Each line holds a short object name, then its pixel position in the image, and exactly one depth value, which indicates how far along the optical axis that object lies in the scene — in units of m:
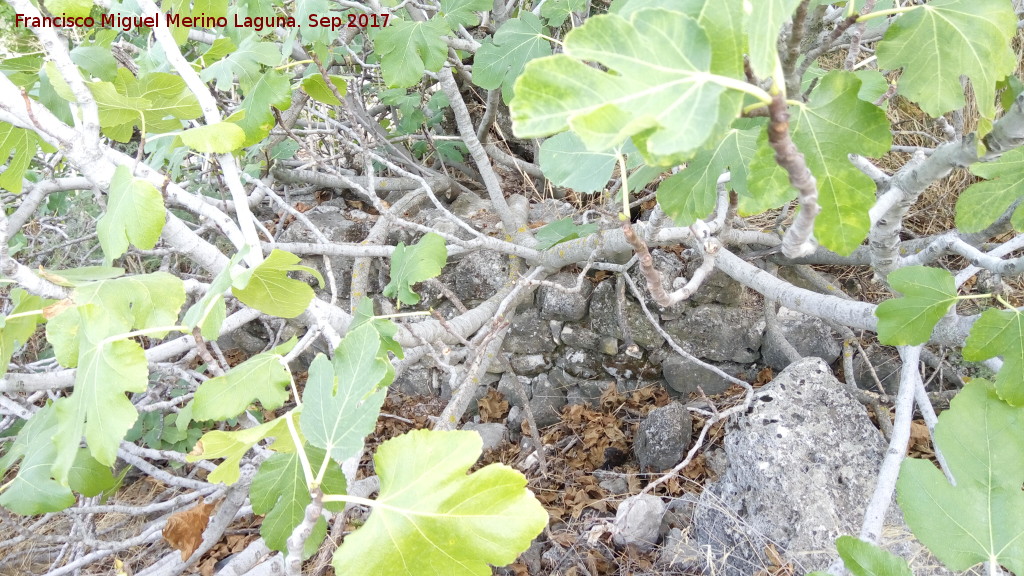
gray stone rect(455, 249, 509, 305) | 3.20
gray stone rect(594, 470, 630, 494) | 2.59
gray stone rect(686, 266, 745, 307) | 2.85
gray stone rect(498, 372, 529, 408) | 3.24
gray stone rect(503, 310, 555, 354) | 3.16
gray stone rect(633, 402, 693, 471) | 2.54
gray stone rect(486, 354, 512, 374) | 2.80
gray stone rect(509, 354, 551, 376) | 3.21
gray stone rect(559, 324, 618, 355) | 3.04
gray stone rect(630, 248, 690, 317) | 2.81
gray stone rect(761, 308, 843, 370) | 2.78
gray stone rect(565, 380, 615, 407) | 3.11
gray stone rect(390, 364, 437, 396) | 3.45
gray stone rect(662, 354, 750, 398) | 2.91
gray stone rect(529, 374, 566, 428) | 3.13
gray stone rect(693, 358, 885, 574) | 1.94
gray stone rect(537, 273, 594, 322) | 2.98
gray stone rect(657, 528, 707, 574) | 2.10
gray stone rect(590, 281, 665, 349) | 2.96
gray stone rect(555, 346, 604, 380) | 3.13
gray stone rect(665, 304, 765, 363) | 2.87
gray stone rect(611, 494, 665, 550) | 2.22
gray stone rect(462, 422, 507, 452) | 3.03
